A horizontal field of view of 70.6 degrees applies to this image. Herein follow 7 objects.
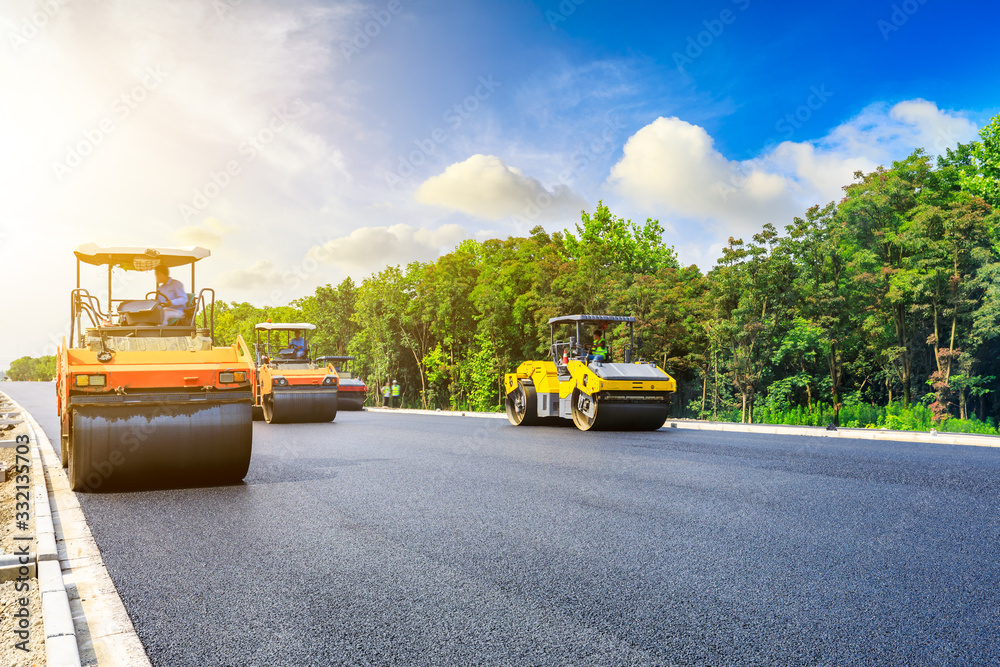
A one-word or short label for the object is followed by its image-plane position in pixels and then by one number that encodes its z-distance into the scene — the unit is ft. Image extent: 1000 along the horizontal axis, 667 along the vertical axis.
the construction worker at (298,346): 59.67
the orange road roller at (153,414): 20.80
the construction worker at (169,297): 26.40
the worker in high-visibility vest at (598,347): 47.34
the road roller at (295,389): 54.39
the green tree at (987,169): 84.07
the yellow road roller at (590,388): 44.73
